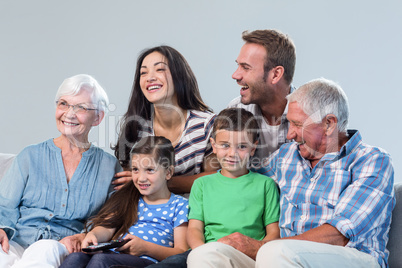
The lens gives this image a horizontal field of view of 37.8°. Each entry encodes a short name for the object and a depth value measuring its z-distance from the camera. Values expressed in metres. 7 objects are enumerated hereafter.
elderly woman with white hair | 2.56
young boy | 2.44
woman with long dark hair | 2.92
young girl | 2.41
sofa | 2.38
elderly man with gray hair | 2.05
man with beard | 2.99
